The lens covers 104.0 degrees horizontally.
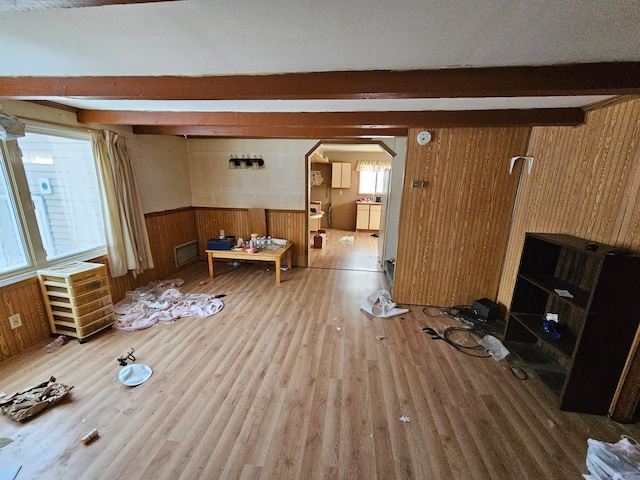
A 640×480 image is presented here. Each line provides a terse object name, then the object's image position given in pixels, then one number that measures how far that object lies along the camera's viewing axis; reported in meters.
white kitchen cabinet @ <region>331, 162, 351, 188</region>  7.72
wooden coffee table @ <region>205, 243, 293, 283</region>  3.91
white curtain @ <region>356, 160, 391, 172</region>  7.76
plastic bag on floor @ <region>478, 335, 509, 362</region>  2.37
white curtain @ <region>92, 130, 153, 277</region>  2.99
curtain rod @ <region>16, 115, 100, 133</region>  2.29
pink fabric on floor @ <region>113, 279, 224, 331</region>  2.80
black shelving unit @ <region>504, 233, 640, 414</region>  1.59
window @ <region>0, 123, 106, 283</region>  2.24
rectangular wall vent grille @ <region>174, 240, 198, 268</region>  4.43
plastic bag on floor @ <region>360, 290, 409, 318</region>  3.12
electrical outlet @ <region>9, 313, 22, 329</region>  2.20
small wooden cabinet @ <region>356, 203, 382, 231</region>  7.72
